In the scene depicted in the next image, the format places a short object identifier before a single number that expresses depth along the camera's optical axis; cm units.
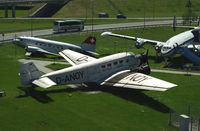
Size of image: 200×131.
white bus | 9869
